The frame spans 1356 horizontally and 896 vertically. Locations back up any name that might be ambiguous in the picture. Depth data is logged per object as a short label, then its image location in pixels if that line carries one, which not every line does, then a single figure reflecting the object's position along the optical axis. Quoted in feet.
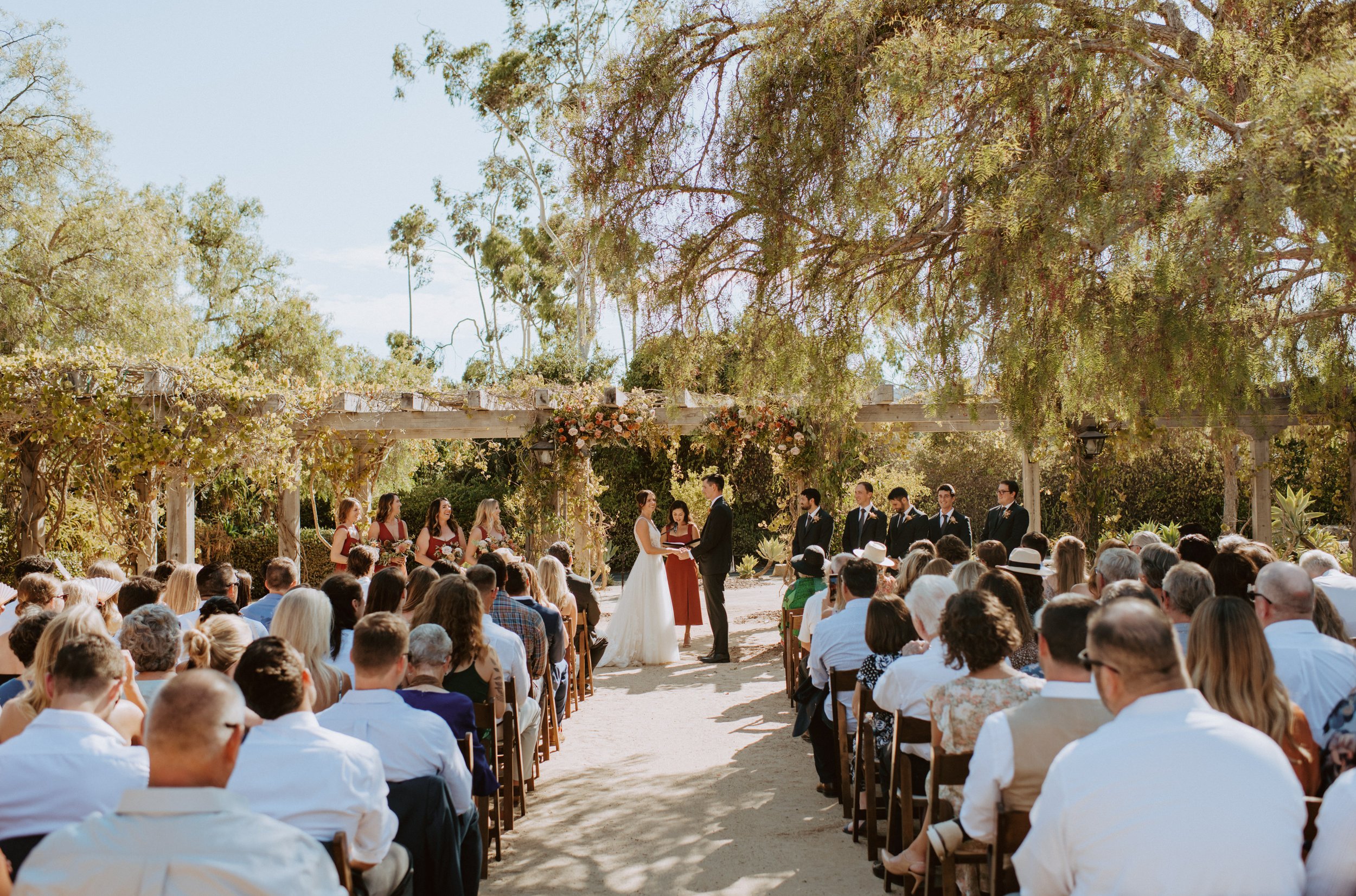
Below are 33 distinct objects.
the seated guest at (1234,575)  12.19
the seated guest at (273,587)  15.57
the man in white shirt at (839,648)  14.58
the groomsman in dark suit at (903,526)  27.25
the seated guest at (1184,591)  11.27
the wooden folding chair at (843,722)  13.80
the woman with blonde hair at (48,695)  8.67
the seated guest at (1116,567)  14.34
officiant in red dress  30.27
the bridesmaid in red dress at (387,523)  24.77
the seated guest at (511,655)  14.28
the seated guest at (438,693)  10.57
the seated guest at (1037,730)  8.07
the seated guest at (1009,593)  11.38
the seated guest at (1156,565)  13.99
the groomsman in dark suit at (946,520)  26.53
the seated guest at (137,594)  13.50
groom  27.68
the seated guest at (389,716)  9.09
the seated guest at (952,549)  18.40
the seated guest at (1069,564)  16.10
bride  27.71
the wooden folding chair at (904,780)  10.68
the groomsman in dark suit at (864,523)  28.14
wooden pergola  32.09
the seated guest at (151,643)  9.77
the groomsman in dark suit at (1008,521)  25.50
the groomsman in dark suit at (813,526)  27.96
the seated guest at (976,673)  9.40
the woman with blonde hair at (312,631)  11.27
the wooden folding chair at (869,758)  12.13
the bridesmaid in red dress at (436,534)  25.17
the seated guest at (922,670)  10.81
